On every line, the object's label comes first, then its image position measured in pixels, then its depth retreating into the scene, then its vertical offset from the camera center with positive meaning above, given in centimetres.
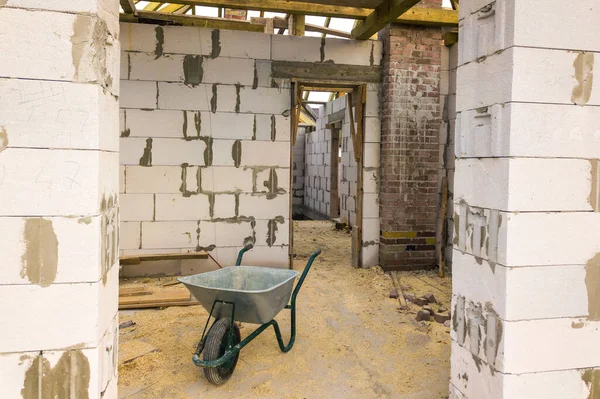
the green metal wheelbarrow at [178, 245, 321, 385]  326 -107
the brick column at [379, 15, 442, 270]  642 +47
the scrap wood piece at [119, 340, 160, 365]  373 -154
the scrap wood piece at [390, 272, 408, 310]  529 -146
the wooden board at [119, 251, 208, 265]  579 -111
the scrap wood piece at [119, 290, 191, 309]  504 -144
